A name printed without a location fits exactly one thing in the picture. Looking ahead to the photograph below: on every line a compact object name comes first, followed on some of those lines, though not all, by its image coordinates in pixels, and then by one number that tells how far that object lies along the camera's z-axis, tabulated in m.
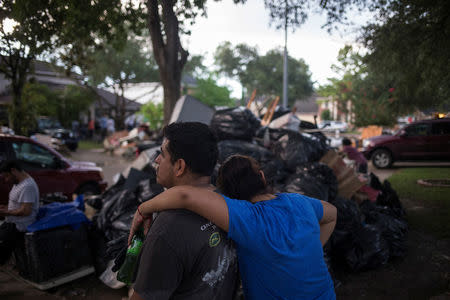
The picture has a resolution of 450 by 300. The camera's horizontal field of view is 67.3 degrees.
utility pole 13.62
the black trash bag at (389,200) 5.82
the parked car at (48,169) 5.75
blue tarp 3.61
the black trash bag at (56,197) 6.07
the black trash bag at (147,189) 4.37
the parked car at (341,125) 37.05
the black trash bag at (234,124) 5.80
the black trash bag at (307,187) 4.34
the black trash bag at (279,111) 8.77
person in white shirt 3.69
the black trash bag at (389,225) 4.44
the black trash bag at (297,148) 5.33
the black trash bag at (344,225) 4.17
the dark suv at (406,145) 10.34
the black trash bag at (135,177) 4.92
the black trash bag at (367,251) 4.04
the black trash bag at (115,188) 5.17
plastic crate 3.54
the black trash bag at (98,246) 4.10
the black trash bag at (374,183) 6.64
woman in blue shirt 1.37
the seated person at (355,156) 8.31
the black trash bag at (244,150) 5.25
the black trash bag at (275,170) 4.92
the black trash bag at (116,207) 4.30
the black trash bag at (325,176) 4.67
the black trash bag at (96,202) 5.30
